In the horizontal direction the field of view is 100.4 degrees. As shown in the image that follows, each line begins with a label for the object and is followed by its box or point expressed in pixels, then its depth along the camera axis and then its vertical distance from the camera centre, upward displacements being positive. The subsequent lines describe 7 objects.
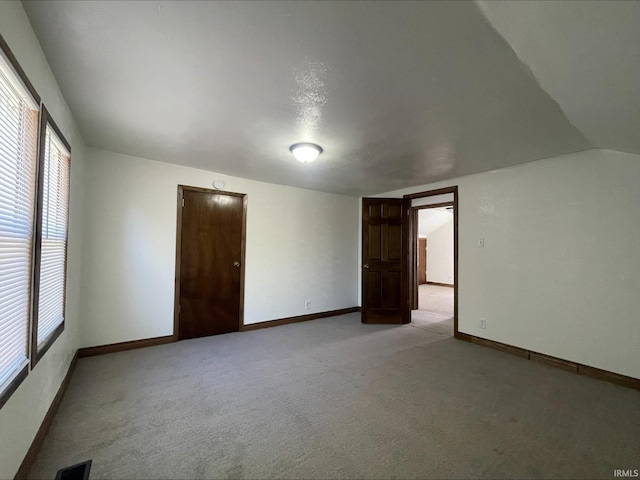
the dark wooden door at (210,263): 3.50 -0.25
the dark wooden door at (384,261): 4.48 -0.23
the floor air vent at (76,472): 1.23 -1.08
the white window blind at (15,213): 1.15 +0.14
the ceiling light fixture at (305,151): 2.65 +0.96
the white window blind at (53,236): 1.71 +0.05
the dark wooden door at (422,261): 9.53 -0.48
